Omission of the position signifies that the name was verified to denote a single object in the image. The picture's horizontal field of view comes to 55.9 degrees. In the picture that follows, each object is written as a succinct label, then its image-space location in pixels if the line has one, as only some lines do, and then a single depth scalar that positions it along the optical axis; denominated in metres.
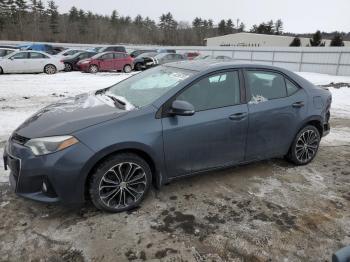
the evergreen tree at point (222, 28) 102.62
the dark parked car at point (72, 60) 20.30
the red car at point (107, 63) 19.30
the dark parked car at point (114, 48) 26.28
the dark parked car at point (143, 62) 22.18
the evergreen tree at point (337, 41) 42.26
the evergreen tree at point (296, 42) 50.38
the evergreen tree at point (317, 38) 49.09
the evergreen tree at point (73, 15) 78.74
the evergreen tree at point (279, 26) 110.94
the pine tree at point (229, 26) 104.61
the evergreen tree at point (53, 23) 71.75
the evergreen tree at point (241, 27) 107.74
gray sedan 3.22
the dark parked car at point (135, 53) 26.88
